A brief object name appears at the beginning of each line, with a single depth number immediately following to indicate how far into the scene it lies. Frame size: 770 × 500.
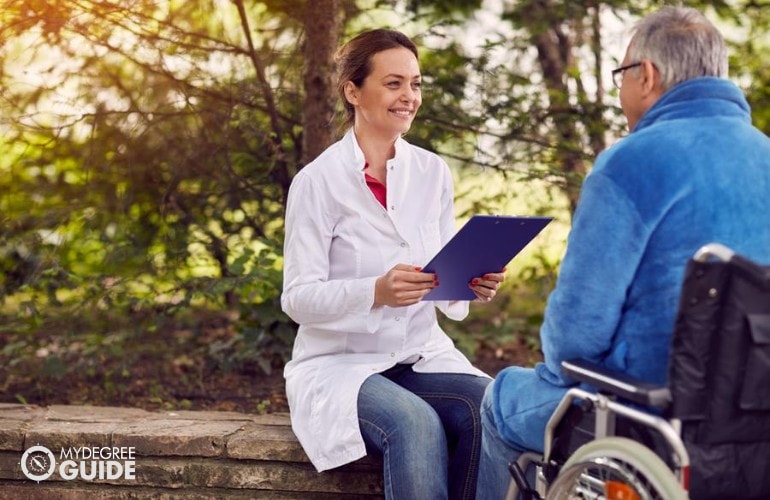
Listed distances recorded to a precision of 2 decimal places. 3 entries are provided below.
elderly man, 2.24
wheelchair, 2.10
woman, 2.97
